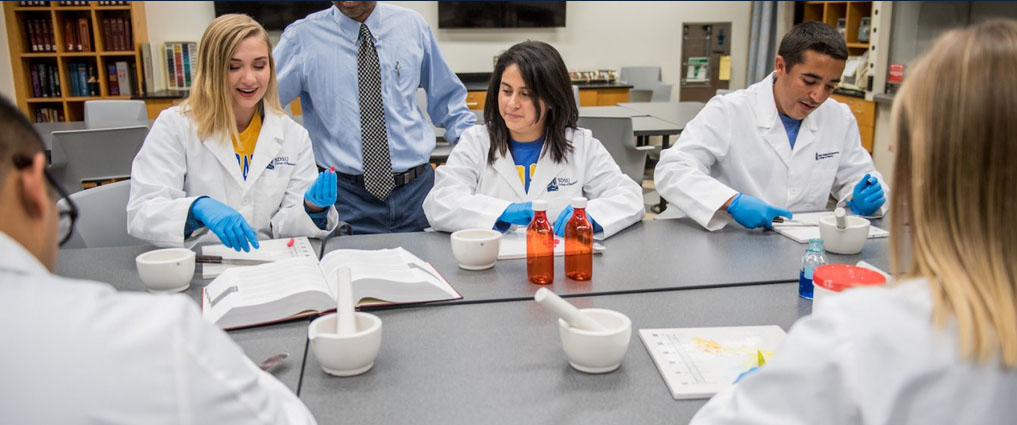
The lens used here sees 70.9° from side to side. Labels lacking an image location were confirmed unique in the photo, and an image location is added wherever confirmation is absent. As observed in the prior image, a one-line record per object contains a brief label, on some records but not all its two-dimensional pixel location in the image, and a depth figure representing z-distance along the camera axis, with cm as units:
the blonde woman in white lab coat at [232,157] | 173
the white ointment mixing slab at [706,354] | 98
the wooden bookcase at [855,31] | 514
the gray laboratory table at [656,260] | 141
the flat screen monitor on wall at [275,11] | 587
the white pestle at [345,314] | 102
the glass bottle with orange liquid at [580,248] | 143
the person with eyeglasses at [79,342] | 58
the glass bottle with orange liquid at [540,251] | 141
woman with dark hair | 198
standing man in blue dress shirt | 236
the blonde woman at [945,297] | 61
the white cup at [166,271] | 134
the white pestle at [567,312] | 98
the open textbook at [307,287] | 119
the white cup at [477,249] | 148
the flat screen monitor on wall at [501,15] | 621
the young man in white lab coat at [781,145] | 208
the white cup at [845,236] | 160
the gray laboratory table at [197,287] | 108
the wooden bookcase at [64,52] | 540
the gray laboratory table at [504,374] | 92
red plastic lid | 117
